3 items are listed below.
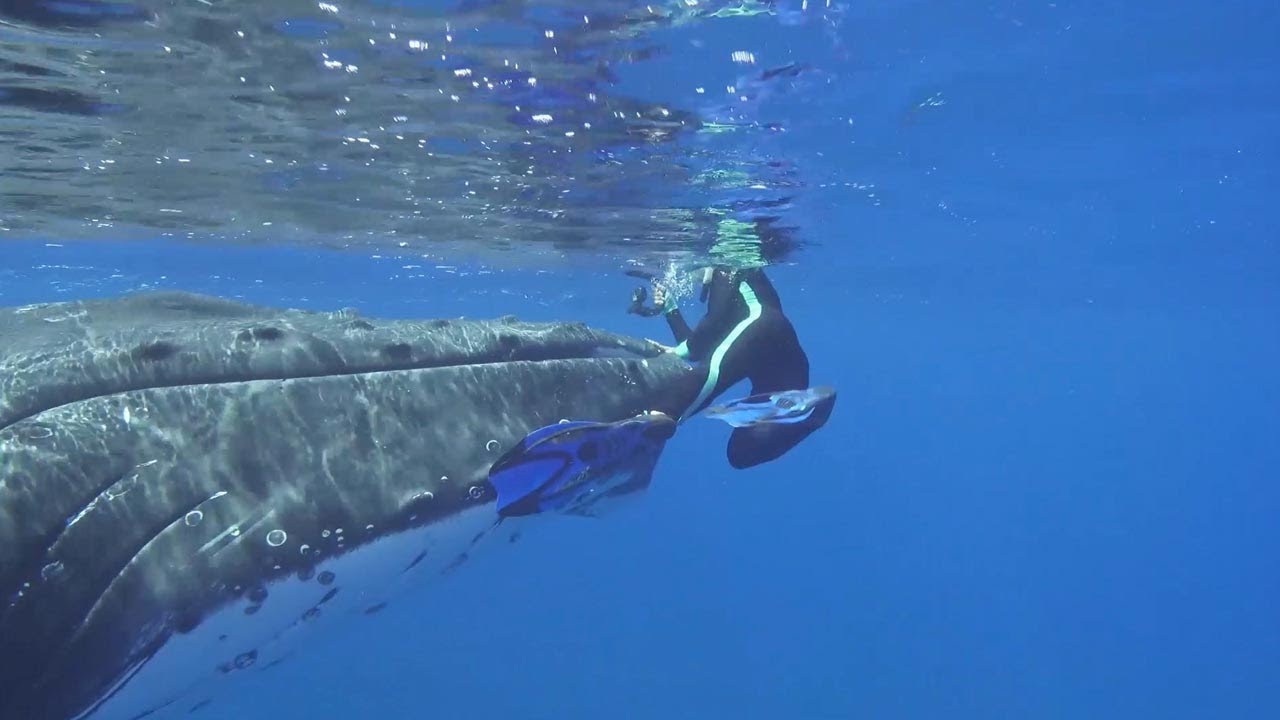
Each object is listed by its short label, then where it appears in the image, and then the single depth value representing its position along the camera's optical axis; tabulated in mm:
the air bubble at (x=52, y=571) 3516
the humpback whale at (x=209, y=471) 3549
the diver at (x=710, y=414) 4766
